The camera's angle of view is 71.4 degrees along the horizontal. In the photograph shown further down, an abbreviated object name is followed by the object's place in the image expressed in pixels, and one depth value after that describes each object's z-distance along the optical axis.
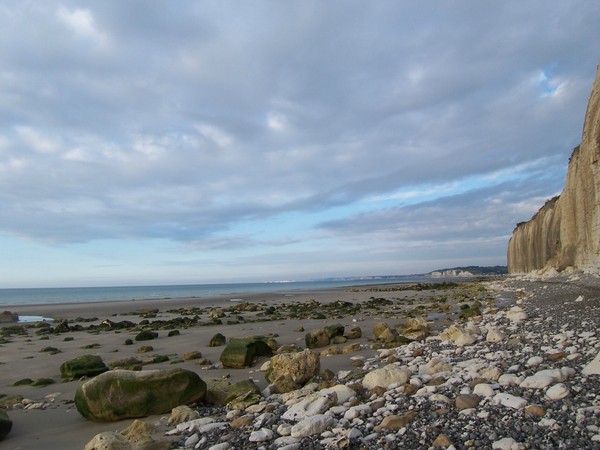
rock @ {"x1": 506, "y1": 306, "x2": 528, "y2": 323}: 11.36
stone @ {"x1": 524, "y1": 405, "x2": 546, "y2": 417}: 3.88
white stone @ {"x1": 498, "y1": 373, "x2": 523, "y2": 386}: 4.90
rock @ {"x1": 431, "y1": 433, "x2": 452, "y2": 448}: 3.60
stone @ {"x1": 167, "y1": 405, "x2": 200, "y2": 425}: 5.45
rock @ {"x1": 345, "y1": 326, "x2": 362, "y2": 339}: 12.48
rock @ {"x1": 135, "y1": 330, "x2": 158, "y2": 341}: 15.09
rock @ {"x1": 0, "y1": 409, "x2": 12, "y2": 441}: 5.41
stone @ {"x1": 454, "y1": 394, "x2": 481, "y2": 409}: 4.37
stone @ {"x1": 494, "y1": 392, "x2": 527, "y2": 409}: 4.16
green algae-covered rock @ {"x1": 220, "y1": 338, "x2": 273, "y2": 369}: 9.17
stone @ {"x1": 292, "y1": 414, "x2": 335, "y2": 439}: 4.29
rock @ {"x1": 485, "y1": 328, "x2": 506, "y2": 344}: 8.46
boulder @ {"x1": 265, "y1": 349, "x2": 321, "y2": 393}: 6.63
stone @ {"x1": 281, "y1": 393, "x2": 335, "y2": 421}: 4.88
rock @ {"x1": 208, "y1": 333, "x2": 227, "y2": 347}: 12.88
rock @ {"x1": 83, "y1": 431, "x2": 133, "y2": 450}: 4.30
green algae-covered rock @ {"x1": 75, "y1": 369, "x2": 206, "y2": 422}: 5.82
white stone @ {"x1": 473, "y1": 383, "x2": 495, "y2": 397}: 4.61
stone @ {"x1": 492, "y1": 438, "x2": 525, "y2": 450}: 3.35
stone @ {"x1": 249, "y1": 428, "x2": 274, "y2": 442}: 4.40
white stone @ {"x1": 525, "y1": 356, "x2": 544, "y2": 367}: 5.81
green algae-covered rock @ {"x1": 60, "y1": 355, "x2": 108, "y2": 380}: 8.91
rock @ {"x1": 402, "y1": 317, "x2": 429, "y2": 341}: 10.99
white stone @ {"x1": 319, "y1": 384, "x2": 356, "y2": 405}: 5.23
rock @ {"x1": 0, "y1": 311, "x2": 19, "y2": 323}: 27.12
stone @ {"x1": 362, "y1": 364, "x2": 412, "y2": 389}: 5.66
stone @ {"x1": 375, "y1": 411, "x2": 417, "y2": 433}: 4.16
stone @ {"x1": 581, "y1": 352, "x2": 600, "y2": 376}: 4.79
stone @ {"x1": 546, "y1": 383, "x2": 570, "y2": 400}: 4.23
